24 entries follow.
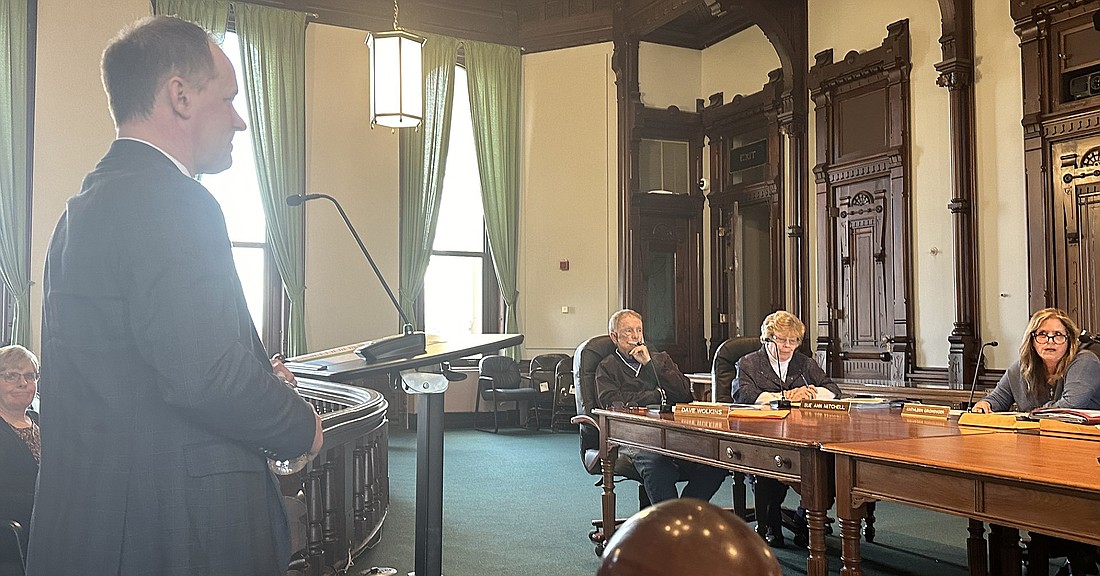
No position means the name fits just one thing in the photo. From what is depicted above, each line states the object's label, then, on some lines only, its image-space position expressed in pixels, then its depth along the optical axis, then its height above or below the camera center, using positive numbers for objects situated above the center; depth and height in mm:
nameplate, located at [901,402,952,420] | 3820 -431
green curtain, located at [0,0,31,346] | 8289 +1371
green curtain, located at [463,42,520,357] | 10461 +1847
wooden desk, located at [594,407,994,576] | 3096 -500
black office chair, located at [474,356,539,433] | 9766 -770
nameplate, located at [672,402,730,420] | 4059 -442
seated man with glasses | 4848 -346
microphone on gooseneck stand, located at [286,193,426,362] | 2010 -72
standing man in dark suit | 1361 -109
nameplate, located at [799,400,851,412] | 4207 -441
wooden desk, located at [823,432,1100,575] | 2258 -464
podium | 2084 -291
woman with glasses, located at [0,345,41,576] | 2768 -414
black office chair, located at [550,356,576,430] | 9727 -875
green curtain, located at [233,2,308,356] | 9359 +1947
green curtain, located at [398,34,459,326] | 10102 +1570
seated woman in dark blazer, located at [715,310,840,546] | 4727 -350
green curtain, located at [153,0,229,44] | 9016 +2991
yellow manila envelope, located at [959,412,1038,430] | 3393 -424
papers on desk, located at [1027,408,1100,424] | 3299 -399
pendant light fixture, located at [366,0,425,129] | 5613 +1437
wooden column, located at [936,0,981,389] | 7090 +1043
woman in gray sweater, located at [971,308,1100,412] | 4164 -255
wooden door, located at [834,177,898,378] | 7965 +292
